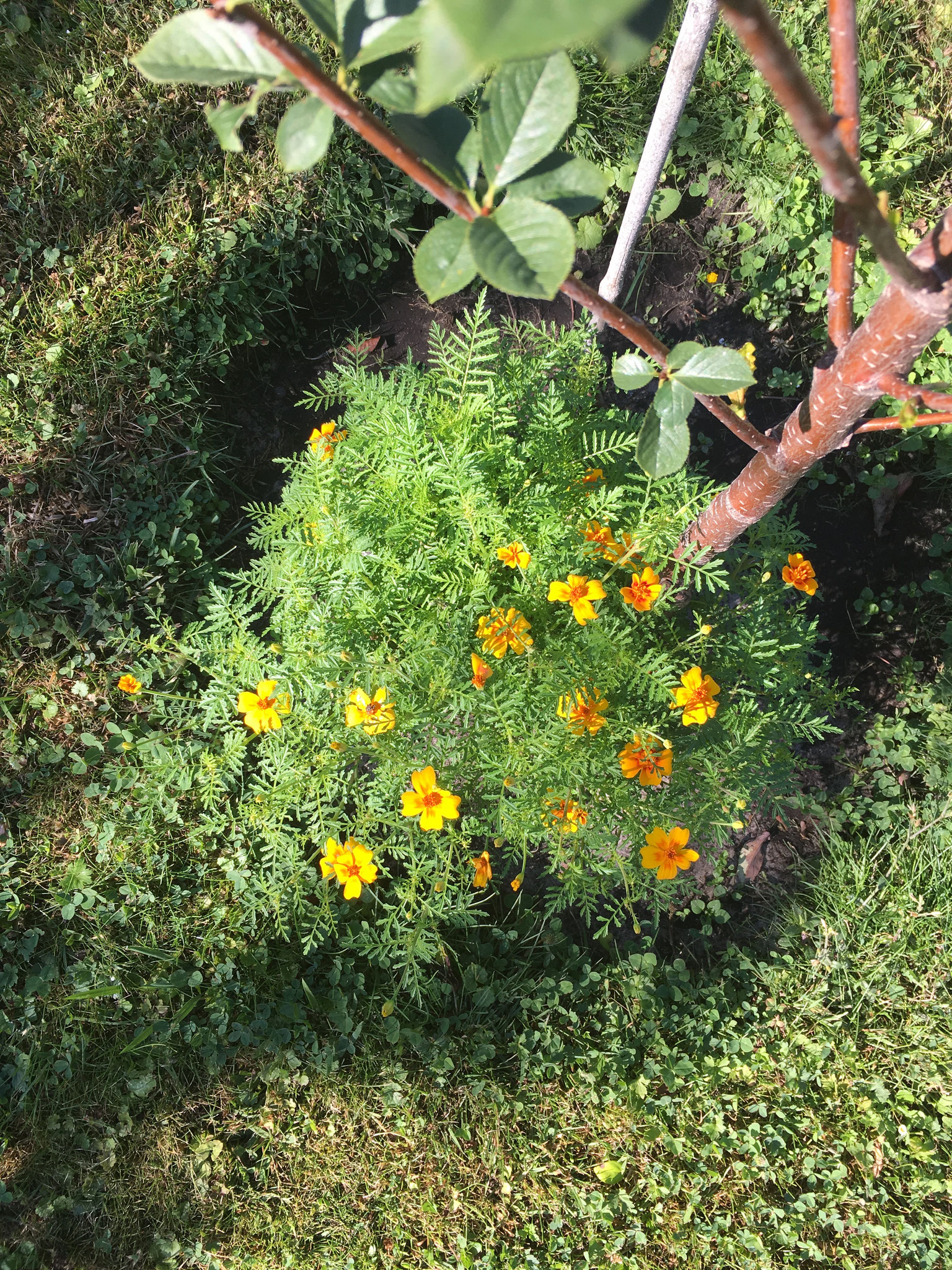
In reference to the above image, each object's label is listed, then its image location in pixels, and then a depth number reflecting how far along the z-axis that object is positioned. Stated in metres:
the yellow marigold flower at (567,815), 0.65
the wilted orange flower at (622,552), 0.65
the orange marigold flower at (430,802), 0.61
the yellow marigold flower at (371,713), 0.62
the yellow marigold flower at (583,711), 0.62
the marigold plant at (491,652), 0.65
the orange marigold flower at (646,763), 0.61
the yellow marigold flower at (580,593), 0.60
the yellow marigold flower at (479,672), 0.62
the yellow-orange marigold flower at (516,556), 0.62
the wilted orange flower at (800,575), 0.68
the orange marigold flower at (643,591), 0.61
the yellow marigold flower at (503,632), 0.63
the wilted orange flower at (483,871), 0.69
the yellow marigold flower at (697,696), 0.61
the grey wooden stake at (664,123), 0.68
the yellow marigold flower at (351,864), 0.65
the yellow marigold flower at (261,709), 0.63
